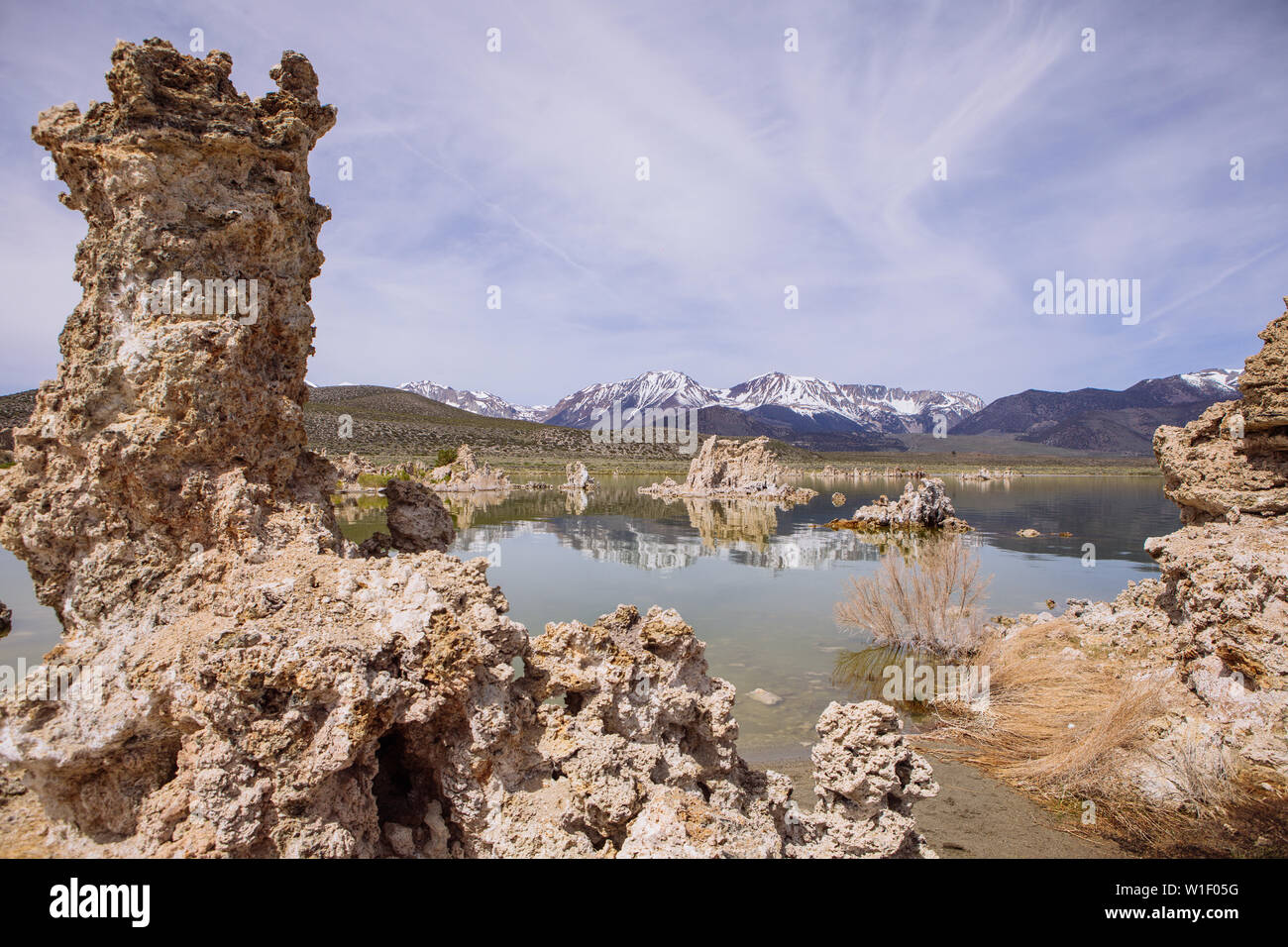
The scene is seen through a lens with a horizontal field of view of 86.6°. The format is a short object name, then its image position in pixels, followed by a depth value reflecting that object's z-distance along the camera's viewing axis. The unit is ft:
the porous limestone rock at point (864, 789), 13.42
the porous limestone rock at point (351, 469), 154.51
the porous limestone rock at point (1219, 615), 17.48
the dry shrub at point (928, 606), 36.01
